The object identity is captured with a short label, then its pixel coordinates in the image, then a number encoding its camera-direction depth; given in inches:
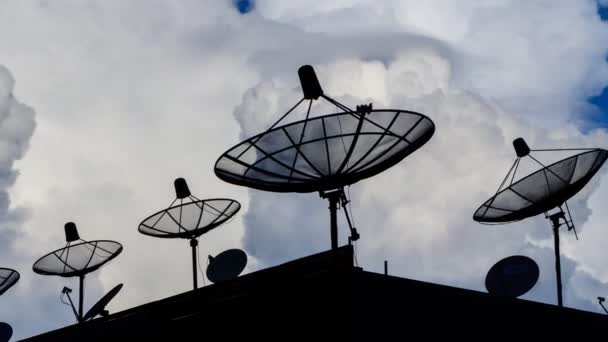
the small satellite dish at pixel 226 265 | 845.8
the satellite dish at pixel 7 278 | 1080.2
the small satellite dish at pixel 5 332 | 983.5
